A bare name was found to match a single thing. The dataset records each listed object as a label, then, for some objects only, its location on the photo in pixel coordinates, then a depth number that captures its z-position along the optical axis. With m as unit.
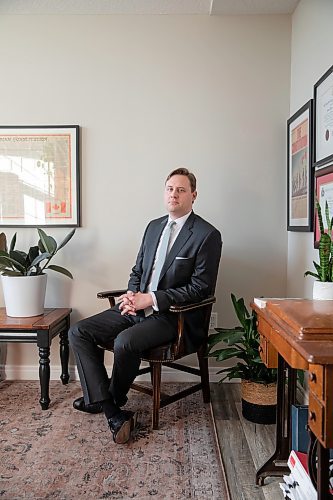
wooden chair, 2.57
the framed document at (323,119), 2.40
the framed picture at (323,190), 2.40
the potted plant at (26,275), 3.00
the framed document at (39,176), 3.31
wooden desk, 1.33
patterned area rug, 2.05
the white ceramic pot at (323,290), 1.91
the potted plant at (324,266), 1.93
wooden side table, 2.85
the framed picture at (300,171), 2.75
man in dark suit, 2.54
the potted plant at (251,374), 2.64
